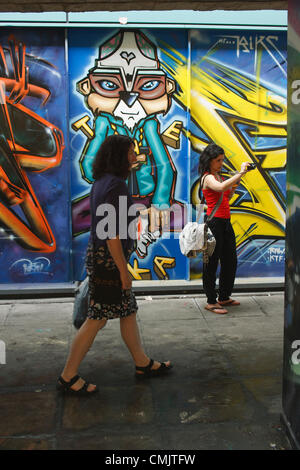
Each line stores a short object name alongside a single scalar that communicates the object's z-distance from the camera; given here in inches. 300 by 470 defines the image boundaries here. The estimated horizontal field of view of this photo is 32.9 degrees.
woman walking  135.8
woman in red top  214.1
